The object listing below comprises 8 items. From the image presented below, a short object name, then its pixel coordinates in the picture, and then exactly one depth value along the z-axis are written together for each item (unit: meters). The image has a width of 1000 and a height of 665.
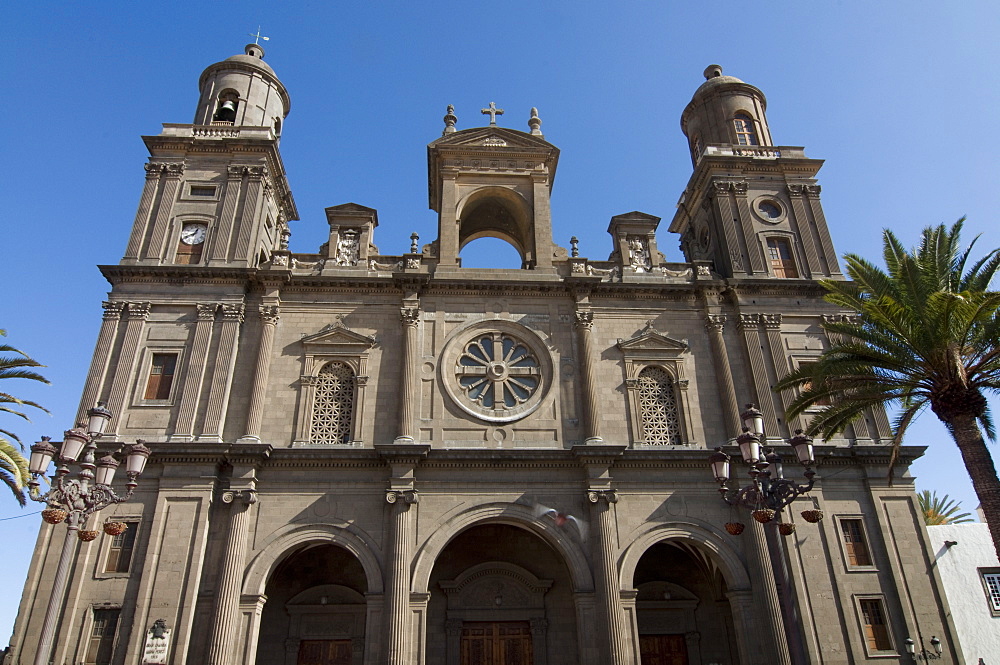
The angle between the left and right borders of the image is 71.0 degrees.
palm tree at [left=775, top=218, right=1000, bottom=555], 15.62
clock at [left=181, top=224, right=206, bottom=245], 24.42
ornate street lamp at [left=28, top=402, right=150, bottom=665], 12.66
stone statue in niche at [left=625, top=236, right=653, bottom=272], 25.34
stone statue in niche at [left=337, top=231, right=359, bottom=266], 24.69
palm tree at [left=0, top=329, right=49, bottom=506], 18.84
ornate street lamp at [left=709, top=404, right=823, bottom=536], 12.93
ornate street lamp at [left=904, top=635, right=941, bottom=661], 18.92
